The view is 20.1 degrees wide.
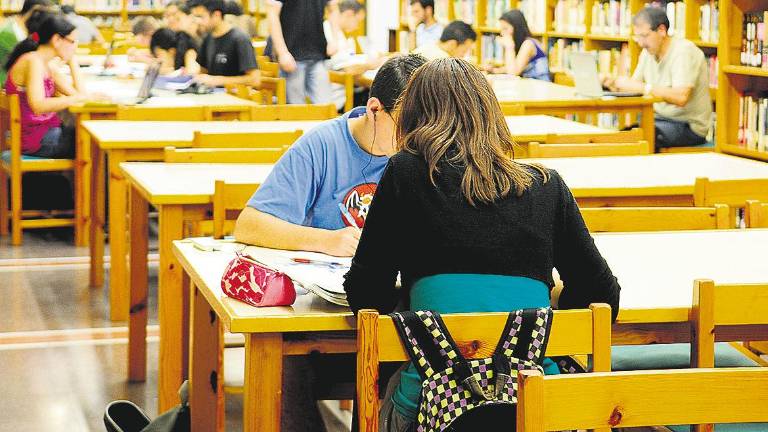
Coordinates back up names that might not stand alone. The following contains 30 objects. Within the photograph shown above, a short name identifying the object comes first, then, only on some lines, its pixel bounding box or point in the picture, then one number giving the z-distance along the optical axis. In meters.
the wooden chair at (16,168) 10.30
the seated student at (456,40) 14.53
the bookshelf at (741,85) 10.99
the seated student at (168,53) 14.34
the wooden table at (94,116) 9.86
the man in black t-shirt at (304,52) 13.34
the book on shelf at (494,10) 18.70
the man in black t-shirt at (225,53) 13.31
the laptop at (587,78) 11.20
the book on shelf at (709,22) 12.38
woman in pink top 10.49
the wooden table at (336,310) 3.65
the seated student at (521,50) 15.09
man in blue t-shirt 4.66
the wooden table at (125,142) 7.92
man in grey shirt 11.79
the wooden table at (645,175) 6.18
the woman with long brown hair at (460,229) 3.58
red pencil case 3.70
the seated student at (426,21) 18.35
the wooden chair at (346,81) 14.77
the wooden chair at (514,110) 9.81
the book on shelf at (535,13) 17.28
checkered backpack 3.31
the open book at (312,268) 3.72
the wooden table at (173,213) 5.81
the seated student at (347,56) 15.25
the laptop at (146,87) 11.05
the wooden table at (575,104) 10.95
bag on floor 4.86
